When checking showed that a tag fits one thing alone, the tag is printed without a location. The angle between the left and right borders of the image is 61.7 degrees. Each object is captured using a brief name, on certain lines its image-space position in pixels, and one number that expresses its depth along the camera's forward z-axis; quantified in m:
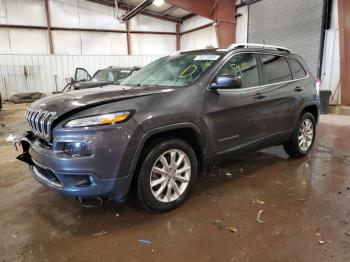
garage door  9.24
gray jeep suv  2.26
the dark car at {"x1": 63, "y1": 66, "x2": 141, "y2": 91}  9.45
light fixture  11.41
